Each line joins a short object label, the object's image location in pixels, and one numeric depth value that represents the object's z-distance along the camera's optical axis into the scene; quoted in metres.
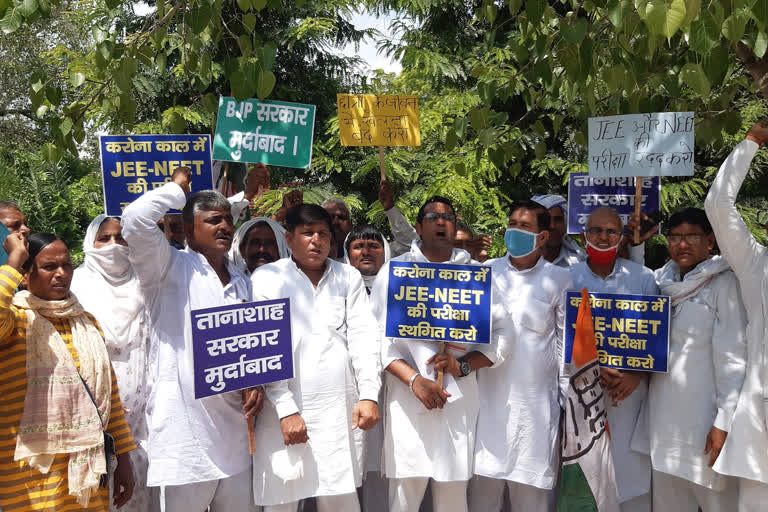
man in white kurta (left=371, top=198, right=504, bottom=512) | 4.20
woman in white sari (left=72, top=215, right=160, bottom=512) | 4.18
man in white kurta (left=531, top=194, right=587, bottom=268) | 5.27
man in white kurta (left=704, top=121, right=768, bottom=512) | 4.05
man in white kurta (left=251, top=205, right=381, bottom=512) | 3.92
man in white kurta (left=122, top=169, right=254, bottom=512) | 3.75
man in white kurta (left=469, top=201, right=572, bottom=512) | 4.40
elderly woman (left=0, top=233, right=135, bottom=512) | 3.40
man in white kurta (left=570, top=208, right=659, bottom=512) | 4.54
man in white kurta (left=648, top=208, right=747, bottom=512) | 4.20
